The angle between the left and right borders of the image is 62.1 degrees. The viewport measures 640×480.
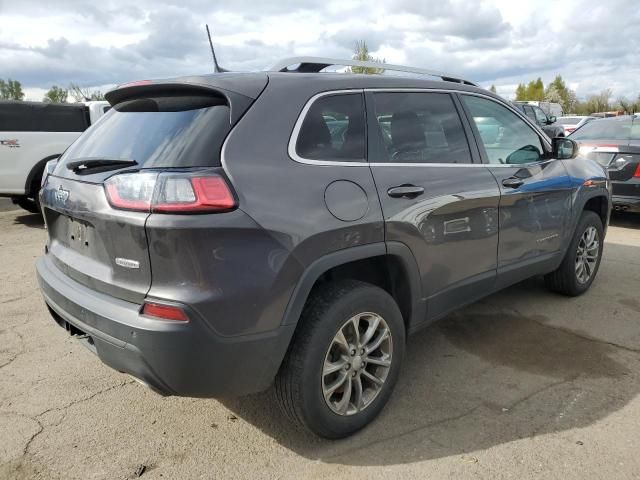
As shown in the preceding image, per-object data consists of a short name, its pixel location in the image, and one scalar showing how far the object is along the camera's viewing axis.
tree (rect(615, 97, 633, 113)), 47.51
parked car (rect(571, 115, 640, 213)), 7.33
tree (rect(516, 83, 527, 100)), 71.38
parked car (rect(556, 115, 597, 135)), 24.56
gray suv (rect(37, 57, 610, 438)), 2.12
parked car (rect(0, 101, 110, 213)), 8.07
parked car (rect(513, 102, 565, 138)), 17.25
